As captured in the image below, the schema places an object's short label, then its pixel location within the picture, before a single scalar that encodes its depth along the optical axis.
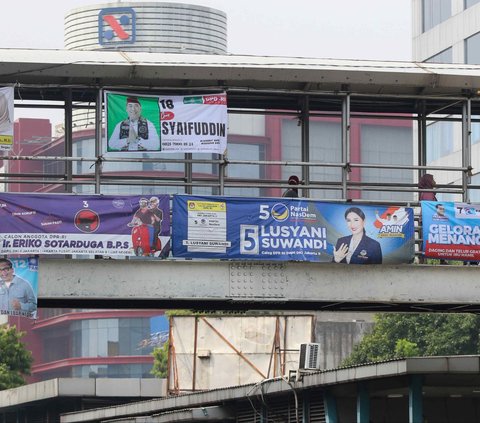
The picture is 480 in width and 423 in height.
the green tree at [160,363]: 109.00
